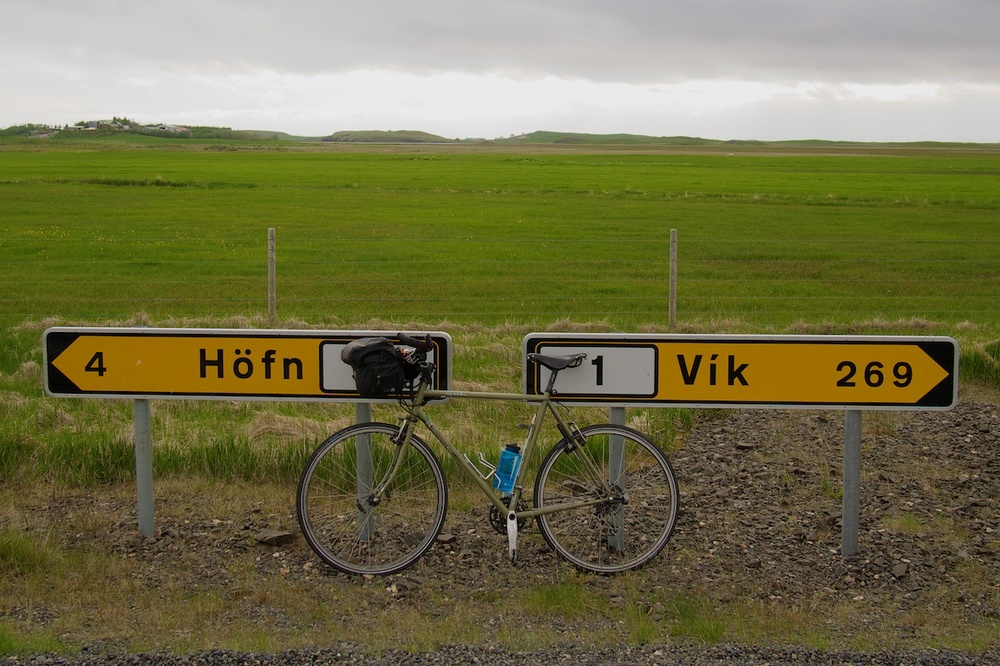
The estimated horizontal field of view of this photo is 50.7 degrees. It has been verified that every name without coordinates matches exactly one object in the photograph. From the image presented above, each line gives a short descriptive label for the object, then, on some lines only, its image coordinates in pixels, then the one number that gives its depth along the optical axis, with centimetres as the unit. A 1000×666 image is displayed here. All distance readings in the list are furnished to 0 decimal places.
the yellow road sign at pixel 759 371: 487
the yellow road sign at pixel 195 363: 500
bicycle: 471
